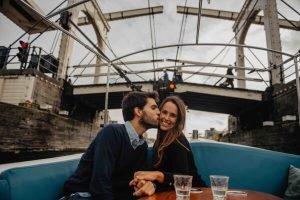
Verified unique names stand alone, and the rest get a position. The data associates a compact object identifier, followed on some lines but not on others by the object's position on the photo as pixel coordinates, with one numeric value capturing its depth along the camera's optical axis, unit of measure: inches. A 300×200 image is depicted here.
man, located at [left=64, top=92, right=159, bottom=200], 52.5
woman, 58.3
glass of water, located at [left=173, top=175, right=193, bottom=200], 42.7
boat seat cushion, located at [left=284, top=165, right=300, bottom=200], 85.2
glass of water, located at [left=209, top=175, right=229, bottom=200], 42.2
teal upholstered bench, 95.4
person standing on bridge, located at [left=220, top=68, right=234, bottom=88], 462.3
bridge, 350.9
